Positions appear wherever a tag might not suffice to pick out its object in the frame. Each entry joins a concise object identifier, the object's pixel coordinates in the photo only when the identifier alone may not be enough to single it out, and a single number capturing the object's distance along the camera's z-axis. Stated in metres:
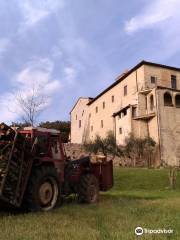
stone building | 26.76
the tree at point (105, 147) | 25.79
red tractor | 5.94
